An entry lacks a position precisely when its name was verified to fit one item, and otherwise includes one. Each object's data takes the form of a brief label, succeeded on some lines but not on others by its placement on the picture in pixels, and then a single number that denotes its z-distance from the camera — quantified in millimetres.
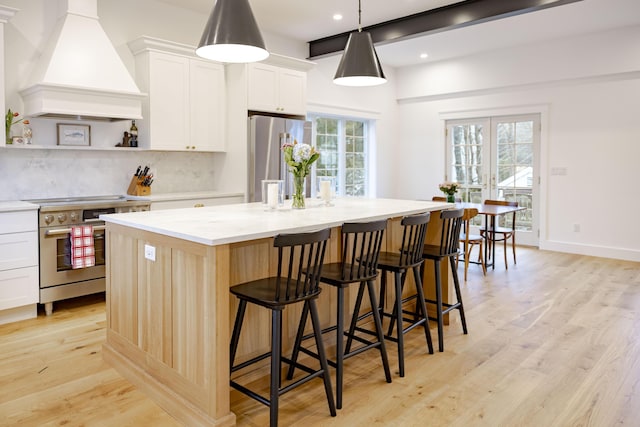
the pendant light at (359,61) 3570
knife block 4770
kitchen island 2184
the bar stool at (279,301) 2166
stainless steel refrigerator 5273
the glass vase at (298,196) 3292
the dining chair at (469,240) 5141
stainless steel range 3828
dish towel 3867
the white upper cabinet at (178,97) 4680
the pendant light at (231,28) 2672
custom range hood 3914
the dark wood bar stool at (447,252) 3258
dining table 5421
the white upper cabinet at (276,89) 5328
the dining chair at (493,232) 5699
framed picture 4418
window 7375
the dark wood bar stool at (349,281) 2494
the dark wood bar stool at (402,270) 2863
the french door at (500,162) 7133
